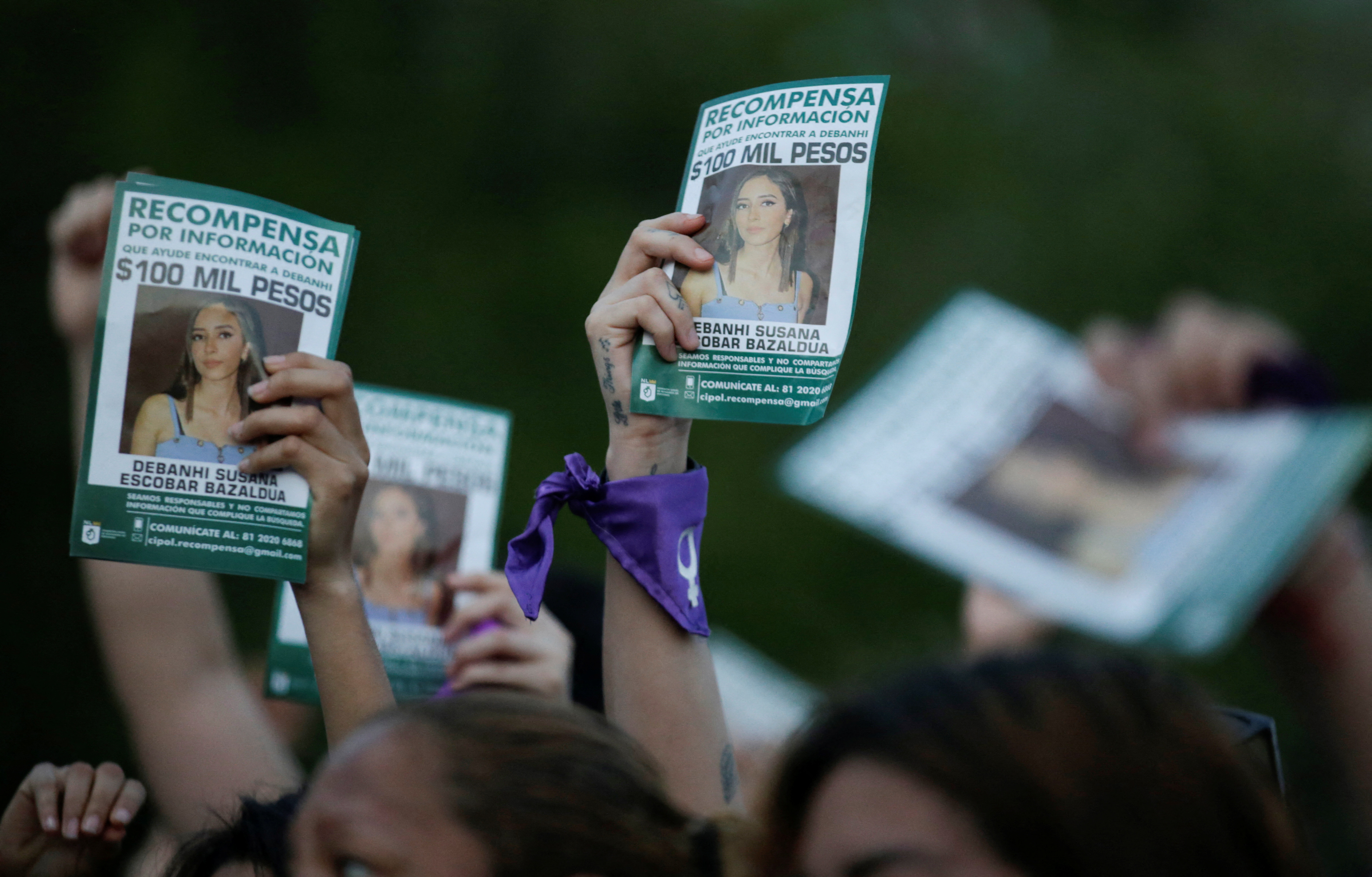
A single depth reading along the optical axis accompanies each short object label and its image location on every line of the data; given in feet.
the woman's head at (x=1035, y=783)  13.79
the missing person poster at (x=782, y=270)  14.69
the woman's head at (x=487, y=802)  13.99
